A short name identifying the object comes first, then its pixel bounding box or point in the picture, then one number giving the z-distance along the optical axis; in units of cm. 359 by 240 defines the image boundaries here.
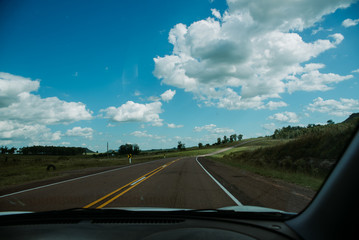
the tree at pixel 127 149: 13738
